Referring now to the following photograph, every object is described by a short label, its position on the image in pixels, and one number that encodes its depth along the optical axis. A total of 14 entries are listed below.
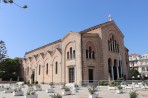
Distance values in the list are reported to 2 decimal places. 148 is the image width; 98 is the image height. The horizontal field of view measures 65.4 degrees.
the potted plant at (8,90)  14.82
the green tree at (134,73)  42.75
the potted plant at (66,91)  12.18
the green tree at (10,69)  35.13
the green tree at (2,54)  26.16
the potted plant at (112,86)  15.87
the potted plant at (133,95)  8.58
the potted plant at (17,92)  12.23
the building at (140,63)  50.75
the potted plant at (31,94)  10.13
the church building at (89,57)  20.94
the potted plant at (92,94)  10.21
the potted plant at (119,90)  12.51
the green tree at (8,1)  4.23
